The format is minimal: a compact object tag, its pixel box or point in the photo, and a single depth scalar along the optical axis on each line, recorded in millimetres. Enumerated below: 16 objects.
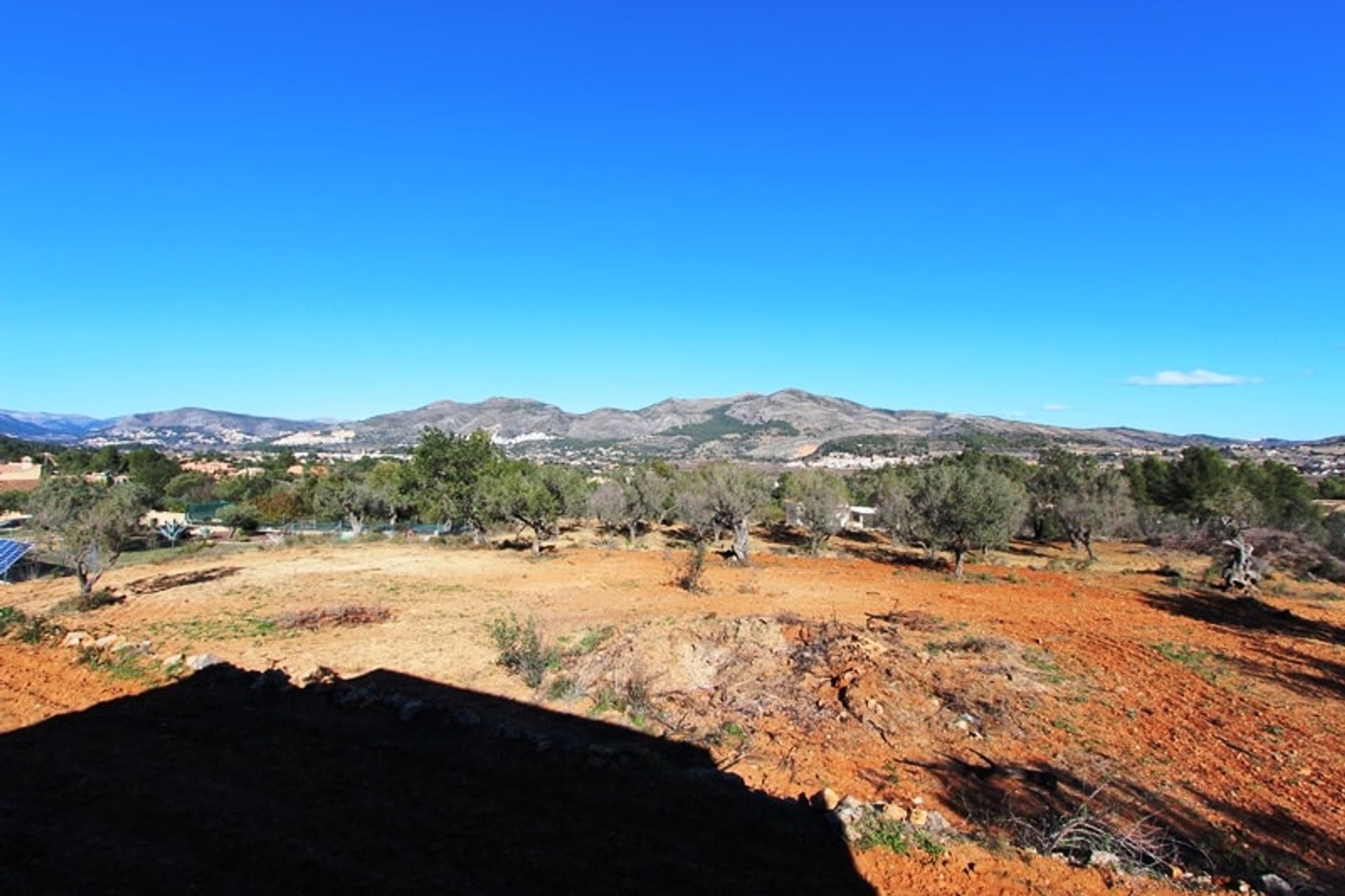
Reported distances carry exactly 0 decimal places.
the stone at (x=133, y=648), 12750
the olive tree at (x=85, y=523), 20094
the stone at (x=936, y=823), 6883
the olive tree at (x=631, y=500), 42688
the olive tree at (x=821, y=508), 36656
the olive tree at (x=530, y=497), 34375
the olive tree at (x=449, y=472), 41125
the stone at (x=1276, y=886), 5941
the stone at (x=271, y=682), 10805
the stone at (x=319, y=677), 11336
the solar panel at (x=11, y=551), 26125
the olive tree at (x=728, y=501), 31312
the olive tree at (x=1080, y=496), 37688
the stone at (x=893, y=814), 6934
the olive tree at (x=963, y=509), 26500
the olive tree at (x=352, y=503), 51625
